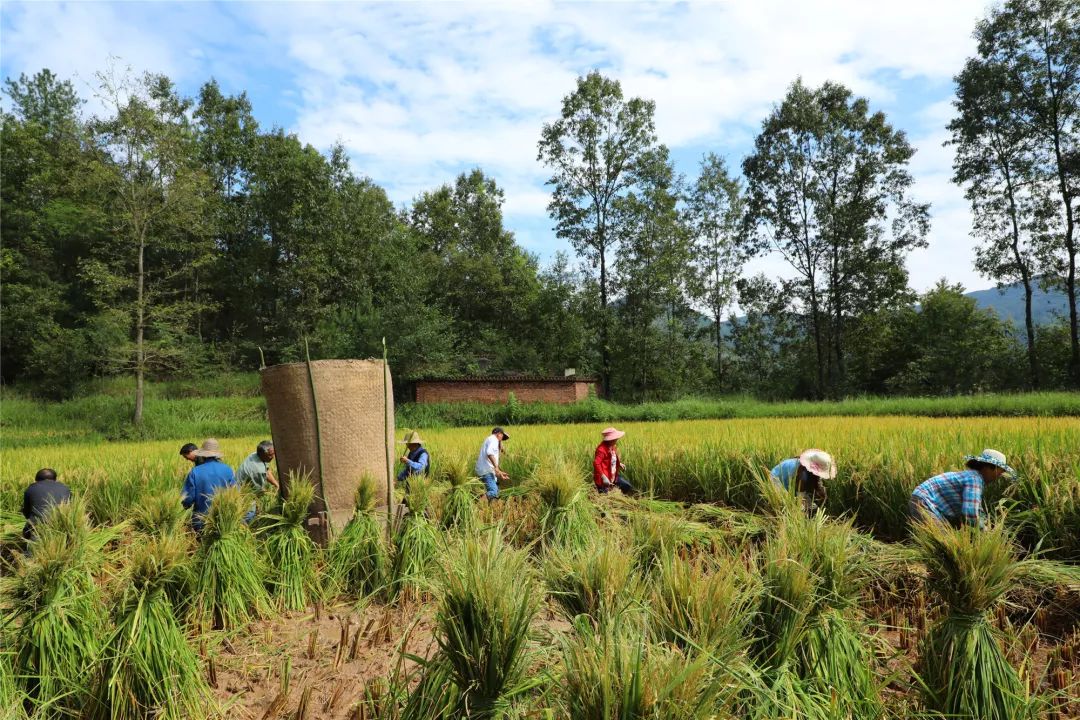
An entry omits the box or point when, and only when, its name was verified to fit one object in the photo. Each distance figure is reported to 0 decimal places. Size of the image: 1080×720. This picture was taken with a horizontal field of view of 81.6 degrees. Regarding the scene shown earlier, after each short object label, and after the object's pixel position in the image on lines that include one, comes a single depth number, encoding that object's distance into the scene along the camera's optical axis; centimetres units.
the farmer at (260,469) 738
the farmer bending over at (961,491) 509
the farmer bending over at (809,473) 607
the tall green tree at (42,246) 2973
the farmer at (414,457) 794
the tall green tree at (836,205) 3231
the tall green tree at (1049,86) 2705
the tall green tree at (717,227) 4084
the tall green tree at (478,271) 3919
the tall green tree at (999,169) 2866
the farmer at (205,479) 623
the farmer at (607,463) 808
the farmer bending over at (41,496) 595
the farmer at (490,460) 845
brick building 2527
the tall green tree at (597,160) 3438
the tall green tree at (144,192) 2189
